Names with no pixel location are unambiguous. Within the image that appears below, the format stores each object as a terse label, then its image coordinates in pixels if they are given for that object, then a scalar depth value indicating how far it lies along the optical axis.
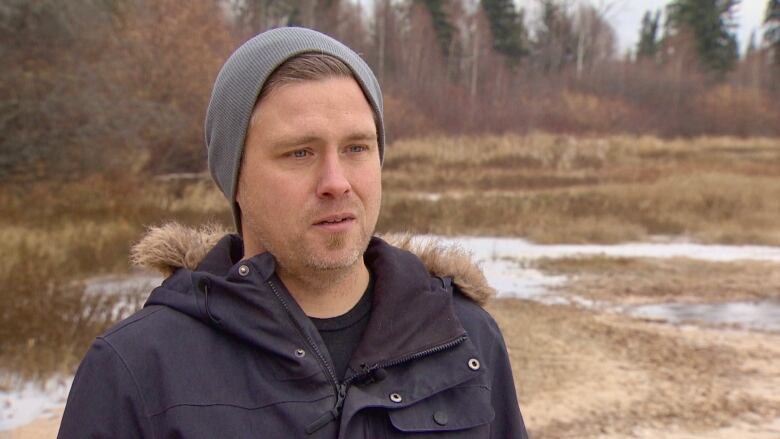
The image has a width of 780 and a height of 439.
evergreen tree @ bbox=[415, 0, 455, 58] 47.44
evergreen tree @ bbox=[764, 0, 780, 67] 51.03
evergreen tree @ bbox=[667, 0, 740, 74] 51.03
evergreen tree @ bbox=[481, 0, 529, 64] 49.47
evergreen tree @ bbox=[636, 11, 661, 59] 63.91
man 1.52
